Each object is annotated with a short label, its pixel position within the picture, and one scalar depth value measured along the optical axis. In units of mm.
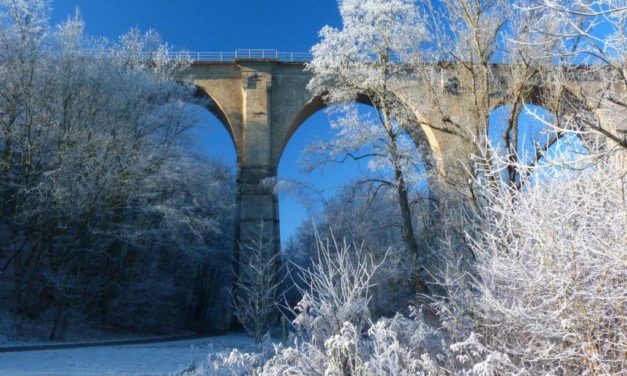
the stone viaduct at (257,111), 22438
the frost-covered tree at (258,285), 12461
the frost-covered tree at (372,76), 12055
